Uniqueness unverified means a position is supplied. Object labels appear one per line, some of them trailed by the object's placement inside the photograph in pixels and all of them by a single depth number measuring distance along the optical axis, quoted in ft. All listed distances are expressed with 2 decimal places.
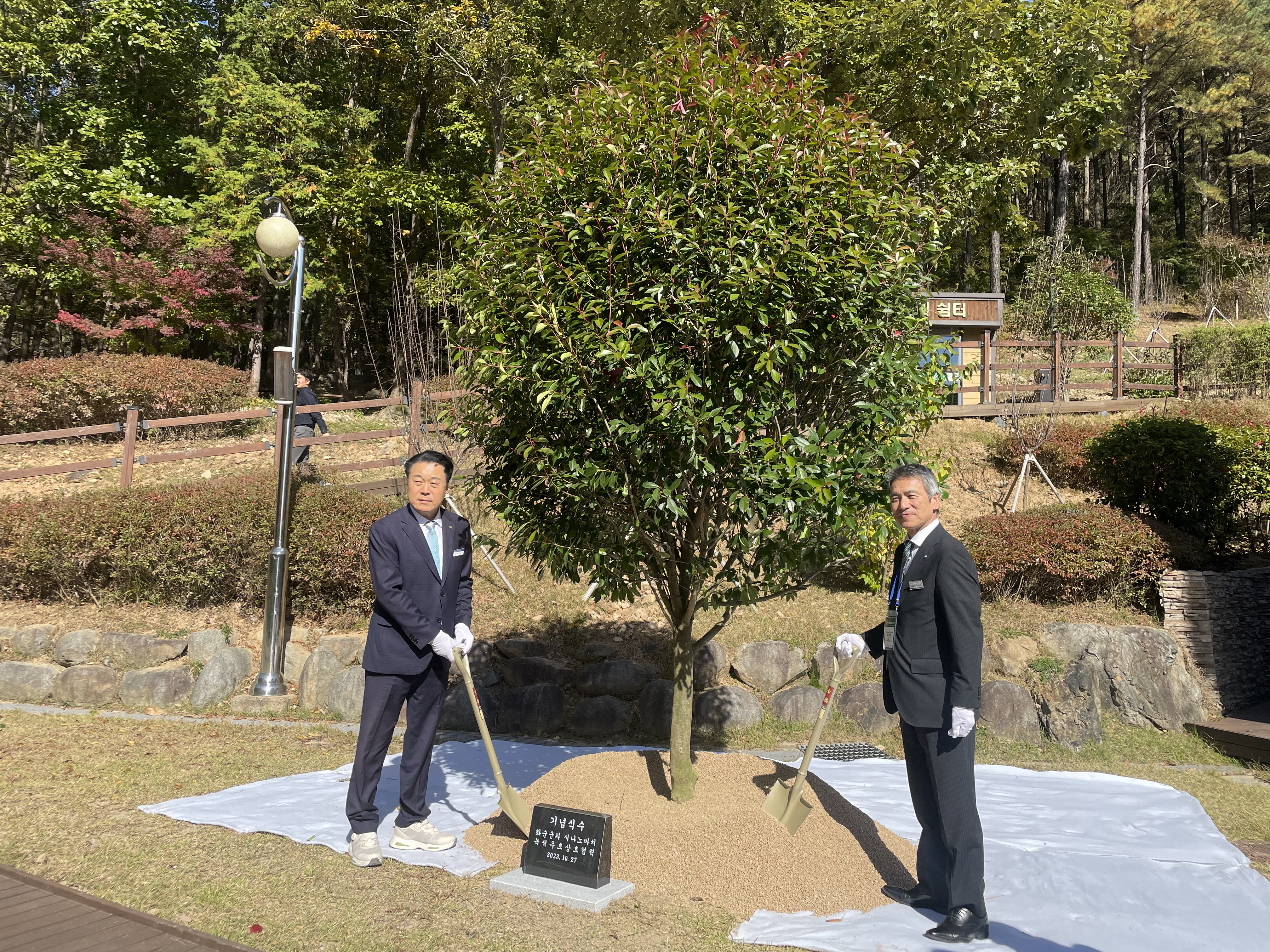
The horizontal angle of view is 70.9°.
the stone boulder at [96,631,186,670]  27.73
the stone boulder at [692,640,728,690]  25.85
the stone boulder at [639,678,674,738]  24.59
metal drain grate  22.04
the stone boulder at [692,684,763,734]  24.43
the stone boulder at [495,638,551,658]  26.99
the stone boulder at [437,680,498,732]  25.03
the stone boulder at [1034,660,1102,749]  22.71
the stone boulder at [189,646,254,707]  26.66
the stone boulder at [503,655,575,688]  26.16
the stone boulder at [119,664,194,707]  26.78
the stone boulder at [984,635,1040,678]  24.38
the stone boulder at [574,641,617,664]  26.89
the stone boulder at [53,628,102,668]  28.09
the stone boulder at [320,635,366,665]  26.78
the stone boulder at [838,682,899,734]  23.95
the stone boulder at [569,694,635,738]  24.53
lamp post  26.27
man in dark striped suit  12.60
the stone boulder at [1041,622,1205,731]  23.45
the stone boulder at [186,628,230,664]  27.84
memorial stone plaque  13.43
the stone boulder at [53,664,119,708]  27.07
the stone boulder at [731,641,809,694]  25.64
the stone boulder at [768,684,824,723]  24.49
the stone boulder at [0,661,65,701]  27.32
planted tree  13.32
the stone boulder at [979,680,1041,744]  22.99
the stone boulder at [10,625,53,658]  28.81
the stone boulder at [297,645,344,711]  26.30
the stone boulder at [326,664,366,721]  25.70
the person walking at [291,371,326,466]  38.21
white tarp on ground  12.37
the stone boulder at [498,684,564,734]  24.89
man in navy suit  15.15
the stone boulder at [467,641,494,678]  26.50
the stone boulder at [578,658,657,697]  25.59
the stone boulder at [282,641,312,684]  27.25
